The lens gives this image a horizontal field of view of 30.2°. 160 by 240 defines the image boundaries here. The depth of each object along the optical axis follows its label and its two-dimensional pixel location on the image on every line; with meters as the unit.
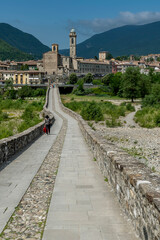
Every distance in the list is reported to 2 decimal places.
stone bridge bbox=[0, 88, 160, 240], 4.96
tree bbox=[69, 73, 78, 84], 117.21
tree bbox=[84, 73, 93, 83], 122.56
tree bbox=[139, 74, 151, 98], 76.25
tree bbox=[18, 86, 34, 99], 89.88
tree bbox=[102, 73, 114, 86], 117.35
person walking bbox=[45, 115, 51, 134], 21.35
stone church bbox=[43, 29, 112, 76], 140.38
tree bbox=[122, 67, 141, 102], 73.69
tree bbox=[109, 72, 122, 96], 98.51
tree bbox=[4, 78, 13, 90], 103.78
